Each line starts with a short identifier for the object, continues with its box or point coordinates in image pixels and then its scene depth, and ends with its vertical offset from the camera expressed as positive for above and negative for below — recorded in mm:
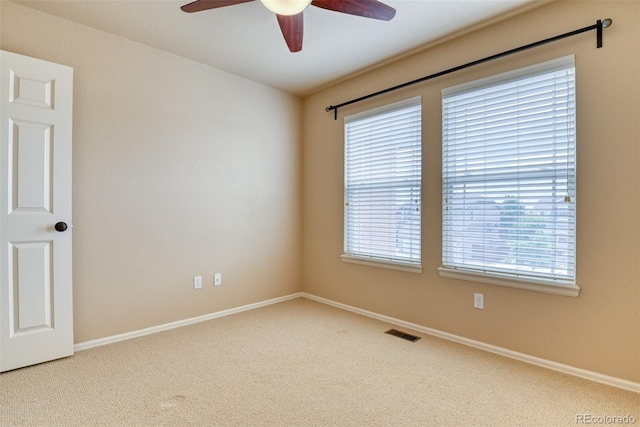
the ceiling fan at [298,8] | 1712 +1186
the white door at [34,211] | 2158 -11
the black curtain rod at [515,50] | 2041 +1160
